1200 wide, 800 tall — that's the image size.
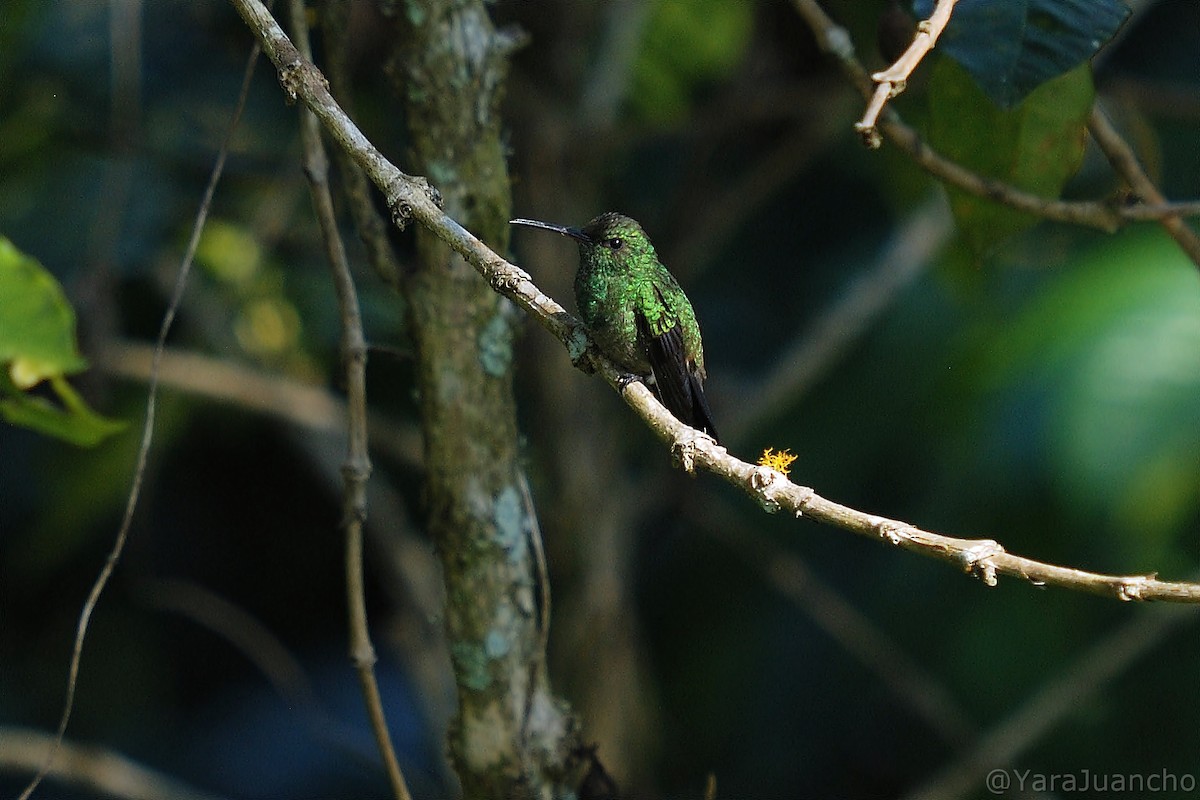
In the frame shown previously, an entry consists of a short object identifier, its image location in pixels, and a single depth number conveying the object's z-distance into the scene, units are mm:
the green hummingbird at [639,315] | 5336
